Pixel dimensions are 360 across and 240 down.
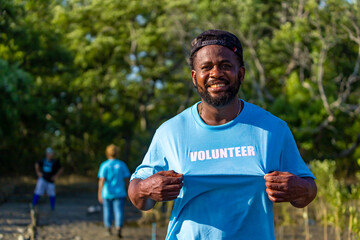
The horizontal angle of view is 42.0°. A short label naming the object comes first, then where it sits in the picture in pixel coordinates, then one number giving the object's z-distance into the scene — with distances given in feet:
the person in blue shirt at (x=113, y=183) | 27.20
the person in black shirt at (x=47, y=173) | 37.24
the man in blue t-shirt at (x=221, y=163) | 6.26
